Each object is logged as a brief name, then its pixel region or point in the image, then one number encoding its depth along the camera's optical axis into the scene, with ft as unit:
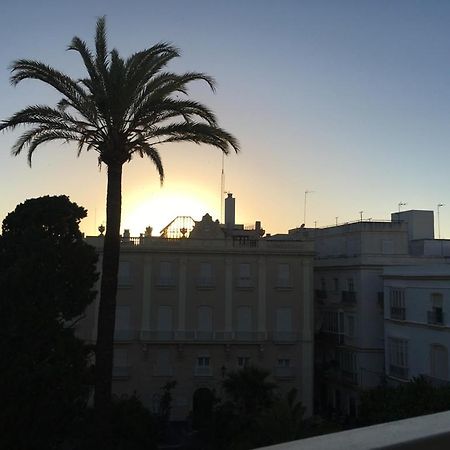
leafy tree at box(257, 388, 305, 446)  48.65
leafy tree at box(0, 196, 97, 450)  46.60
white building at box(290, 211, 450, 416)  110.32
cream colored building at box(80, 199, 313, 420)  106.73
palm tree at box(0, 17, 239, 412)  43.93
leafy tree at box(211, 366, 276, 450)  84.37
